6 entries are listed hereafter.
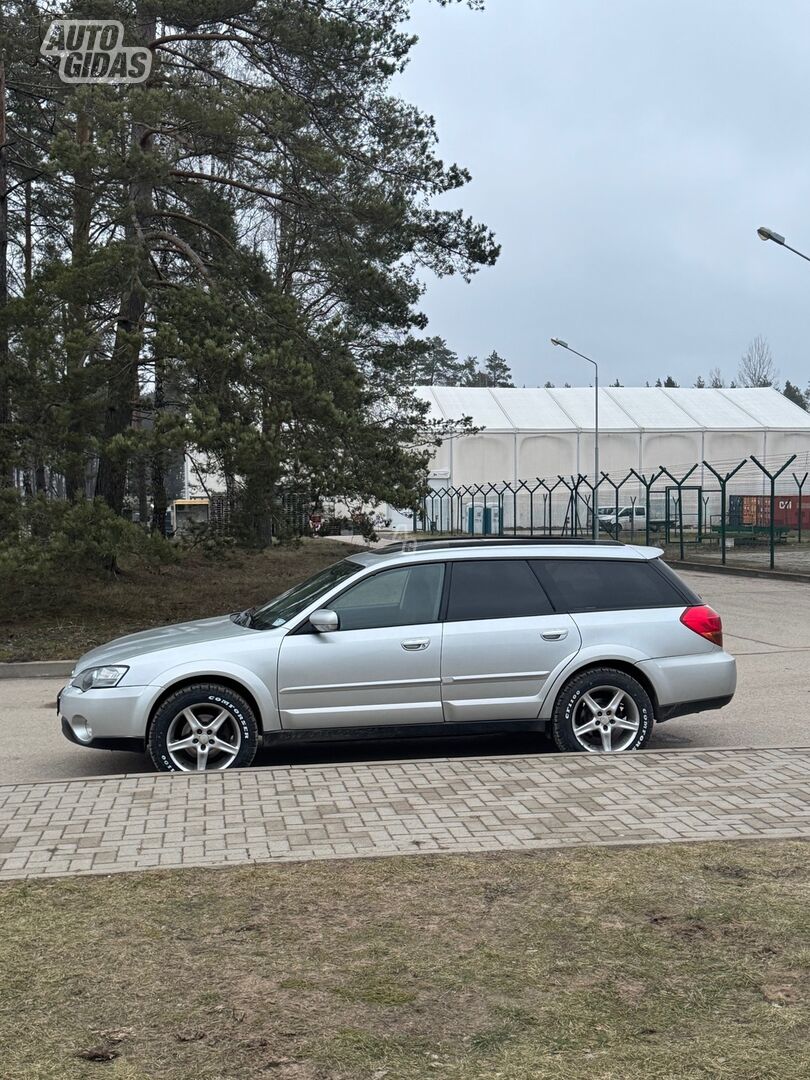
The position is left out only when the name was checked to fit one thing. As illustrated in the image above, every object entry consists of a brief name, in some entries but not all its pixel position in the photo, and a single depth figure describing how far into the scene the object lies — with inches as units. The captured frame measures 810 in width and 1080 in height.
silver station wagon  313.4
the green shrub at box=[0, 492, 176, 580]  617.9
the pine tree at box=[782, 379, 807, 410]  6515.8
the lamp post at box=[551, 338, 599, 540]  1637.6
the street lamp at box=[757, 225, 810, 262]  1056.8
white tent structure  2824.8
